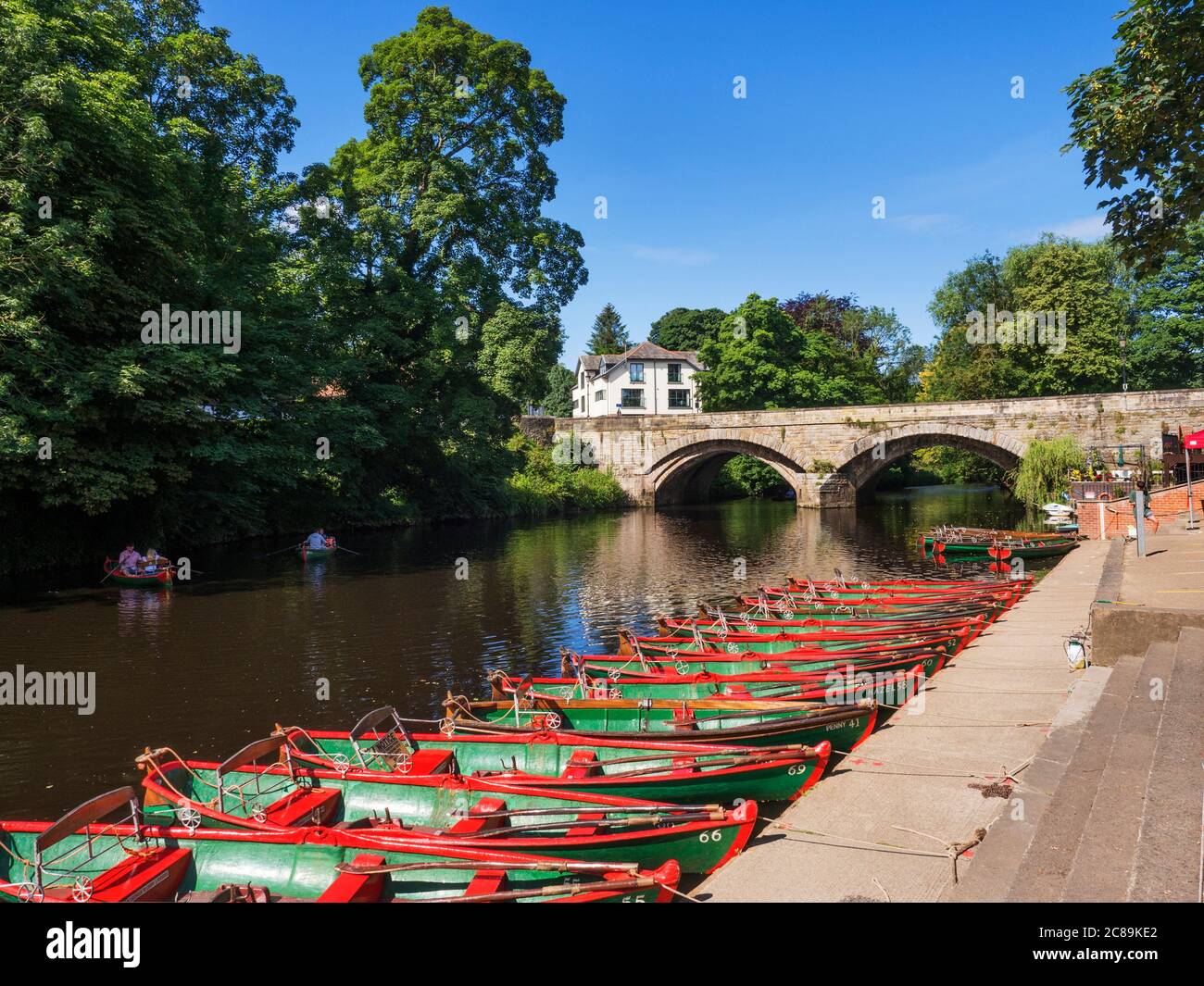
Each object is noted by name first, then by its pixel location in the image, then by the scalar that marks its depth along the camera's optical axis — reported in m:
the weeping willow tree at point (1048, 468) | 33.22
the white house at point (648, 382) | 70.19
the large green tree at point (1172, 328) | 42.31
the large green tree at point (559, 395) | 82.19
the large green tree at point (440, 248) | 32.59
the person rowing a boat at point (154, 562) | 21.02
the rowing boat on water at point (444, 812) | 5.59
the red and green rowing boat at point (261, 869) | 5.20
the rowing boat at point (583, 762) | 6.66
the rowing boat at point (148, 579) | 20.70
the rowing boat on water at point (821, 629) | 11.70
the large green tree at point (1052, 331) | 44.78
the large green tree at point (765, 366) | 52.19
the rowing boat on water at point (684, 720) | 7.66
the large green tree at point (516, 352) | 33.31
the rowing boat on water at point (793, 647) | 10.53
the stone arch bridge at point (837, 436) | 33.22
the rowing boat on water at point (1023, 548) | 23.52
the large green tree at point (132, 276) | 18.23
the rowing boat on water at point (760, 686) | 9.13
